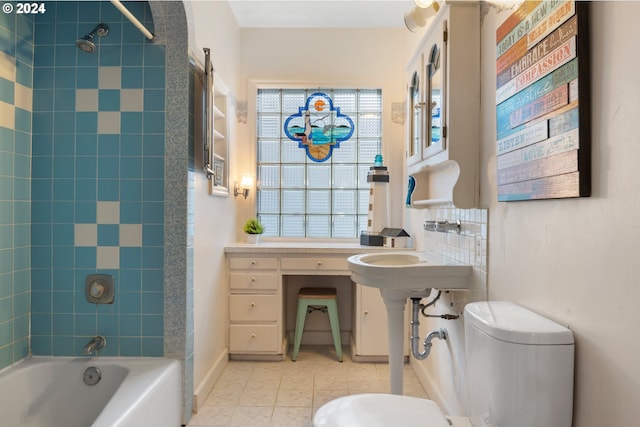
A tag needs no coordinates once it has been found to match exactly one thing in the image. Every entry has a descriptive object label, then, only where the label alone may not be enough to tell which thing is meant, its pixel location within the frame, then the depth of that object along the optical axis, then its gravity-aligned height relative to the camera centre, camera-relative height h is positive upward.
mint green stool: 2.64 -0.69
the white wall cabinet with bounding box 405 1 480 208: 1.49 +0.50
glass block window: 3.10 +0.34
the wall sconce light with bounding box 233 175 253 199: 2.90 +0.22
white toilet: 0.87 -0.43
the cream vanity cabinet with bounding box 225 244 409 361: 2.58 -0.58
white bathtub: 1.57 -0.81
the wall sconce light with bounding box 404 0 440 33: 1.80 +1.03
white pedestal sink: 1.56 -0.29
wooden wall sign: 0.84 +0.30
